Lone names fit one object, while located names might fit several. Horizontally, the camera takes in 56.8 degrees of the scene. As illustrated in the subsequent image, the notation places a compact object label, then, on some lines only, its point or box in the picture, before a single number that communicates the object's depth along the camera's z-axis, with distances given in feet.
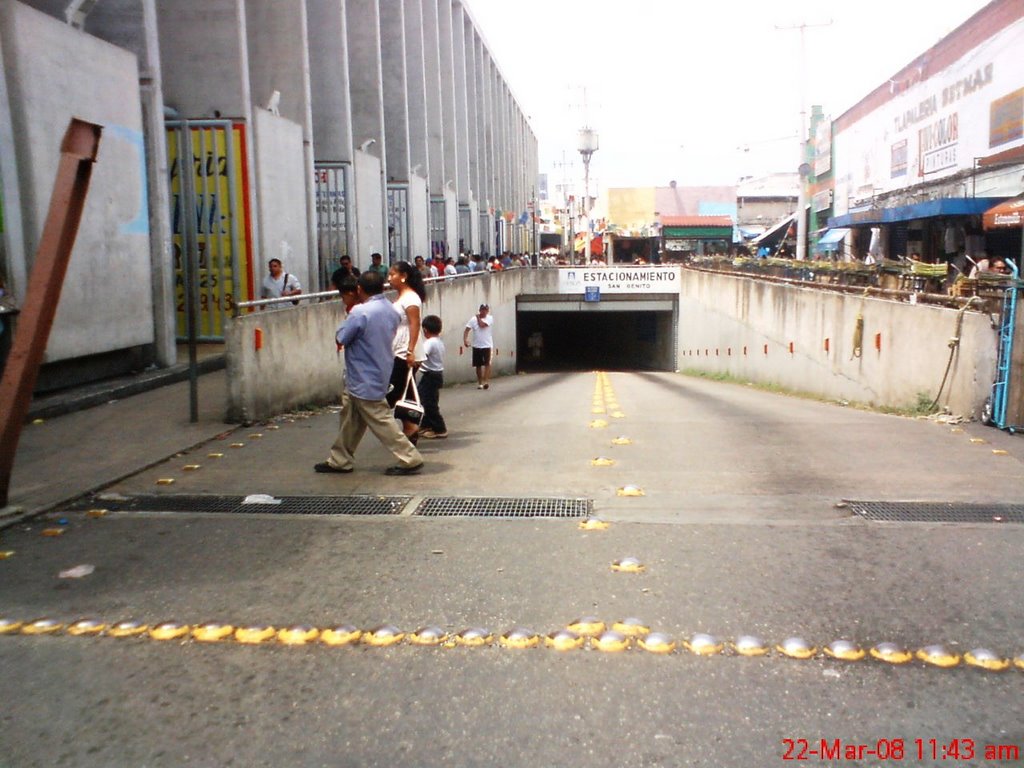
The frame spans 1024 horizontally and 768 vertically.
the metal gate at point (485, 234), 163.53
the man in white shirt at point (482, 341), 64.34
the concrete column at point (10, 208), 31.81
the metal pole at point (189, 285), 29.75
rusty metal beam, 18.90
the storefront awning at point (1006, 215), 61.41
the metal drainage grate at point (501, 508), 20.92
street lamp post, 256.32
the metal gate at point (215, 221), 51.08
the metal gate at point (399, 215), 95.40
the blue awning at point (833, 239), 131.54
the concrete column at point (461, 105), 137.39
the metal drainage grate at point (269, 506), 21.27
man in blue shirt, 24.34
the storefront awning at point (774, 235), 172.35
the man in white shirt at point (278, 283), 46.01
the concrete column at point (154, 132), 42.14
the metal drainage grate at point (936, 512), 20.21
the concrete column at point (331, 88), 72.13
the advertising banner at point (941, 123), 74.90
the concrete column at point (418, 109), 104.47
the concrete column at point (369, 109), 79.61
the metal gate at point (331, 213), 72.28
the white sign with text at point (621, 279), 125.18
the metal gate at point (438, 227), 118.32
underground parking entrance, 130.11
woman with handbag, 28.14
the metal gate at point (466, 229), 139.54
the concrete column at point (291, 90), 59.26
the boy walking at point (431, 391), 31.78
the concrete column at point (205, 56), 51.23
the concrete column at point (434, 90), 118.01
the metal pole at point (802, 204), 111.65
